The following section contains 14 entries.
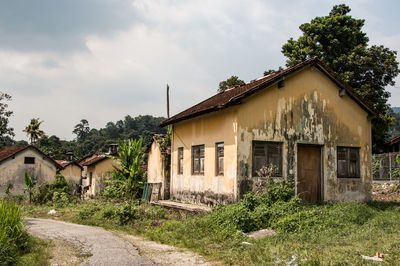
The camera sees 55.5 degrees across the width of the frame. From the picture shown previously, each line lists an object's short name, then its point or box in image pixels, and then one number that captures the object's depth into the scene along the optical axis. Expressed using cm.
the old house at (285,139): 1276
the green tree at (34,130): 5828
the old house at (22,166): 3030
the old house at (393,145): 3068
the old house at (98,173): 3111
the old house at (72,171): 3862
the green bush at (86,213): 1454
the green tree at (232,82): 2602
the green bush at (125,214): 1298
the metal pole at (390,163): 2314
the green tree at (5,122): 4019
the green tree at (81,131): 9019
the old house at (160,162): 1753
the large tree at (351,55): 2689
